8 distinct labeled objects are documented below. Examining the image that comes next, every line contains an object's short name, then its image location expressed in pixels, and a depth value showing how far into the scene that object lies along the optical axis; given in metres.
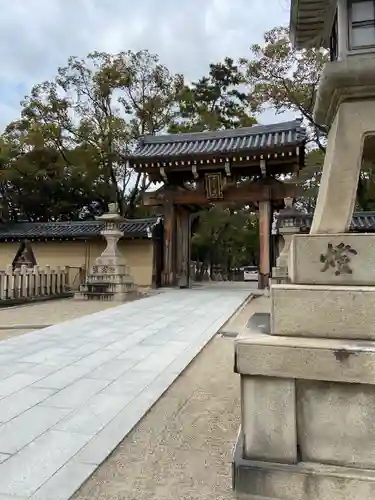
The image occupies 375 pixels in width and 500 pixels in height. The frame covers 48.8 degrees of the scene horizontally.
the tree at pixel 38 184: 21.06
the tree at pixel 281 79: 16.69
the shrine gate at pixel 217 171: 15.15
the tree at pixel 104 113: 20.25
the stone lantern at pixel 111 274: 13.34
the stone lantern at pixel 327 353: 1.96
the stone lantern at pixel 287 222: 13.95
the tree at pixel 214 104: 22.84
